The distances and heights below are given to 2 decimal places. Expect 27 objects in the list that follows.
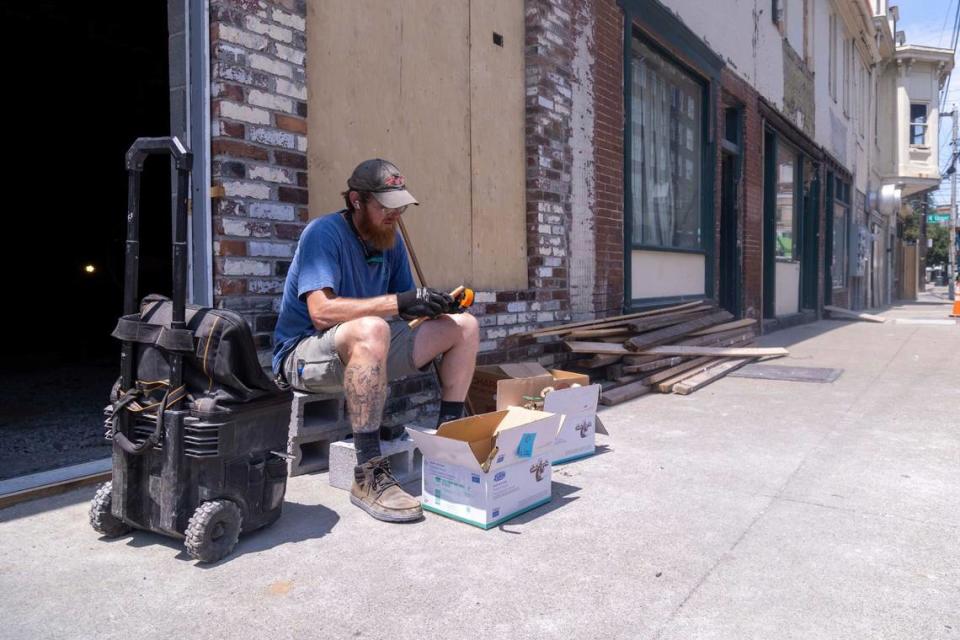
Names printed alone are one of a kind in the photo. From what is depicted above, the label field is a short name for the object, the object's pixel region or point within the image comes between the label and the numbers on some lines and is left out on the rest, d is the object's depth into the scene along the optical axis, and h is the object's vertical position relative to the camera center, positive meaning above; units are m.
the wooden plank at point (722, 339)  7.57 -0.56
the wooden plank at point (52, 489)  2.96 -0.83
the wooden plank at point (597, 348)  5.78 -0.47
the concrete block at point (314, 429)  3.46 -0.67
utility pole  33.62 +3.48
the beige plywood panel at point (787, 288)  12.94 +0.00
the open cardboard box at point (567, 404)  3.76 -0.61
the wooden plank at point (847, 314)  14.64 -0.54
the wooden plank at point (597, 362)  6.04 -0.60
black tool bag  2.41 -0.23
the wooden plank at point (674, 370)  6.09 -0.72
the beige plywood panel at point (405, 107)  3.92 +1.10
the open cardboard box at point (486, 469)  2.85 -0.73
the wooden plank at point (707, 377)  5.96 -0.78
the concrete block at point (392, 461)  3.30 -0.79
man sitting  3.02 -0.16
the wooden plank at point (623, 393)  5.46 -0.81
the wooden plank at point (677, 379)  5.99 -0.76
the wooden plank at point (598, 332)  5.85 -0.36
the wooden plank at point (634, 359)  6.22 -0.60
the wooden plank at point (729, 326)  7.84 -0.44
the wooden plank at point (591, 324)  5.55 -0.29
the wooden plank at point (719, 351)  6.47 -0.60
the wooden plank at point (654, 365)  6.18 -0.66
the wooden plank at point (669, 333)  6.11 -0.41
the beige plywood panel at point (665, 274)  7.53 +0.17
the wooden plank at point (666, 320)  6.43 -0.30
